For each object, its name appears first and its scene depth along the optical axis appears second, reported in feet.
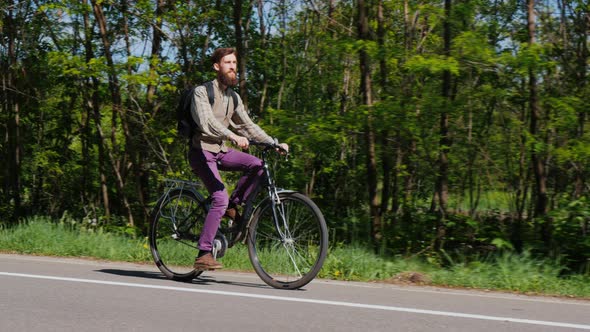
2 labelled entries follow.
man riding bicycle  42.98
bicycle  41.98
